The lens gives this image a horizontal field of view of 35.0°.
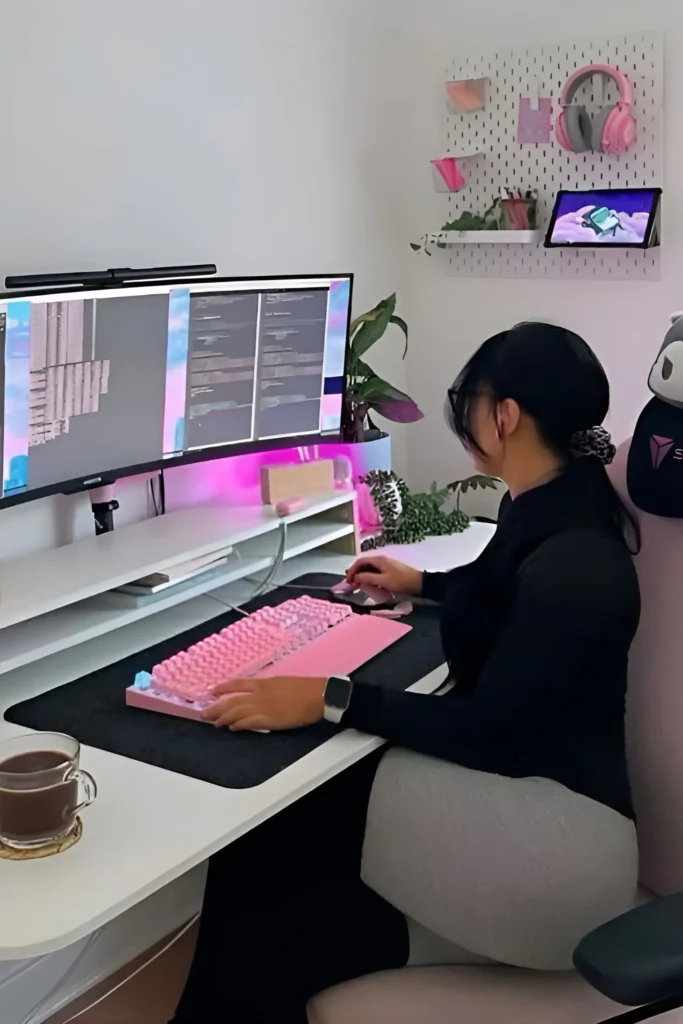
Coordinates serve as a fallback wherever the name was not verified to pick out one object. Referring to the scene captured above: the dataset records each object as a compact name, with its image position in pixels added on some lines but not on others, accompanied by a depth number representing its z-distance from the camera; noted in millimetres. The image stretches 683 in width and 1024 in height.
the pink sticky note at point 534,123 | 2311
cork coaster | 1085
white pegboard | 2197
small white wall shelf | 2344
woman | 1233
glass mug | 1087
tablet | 2199
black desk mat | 1258
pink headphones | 2172
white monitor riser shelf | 1476
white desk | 980
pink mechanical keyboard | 1402
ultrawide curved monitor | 1550
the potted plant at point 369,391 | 2182
